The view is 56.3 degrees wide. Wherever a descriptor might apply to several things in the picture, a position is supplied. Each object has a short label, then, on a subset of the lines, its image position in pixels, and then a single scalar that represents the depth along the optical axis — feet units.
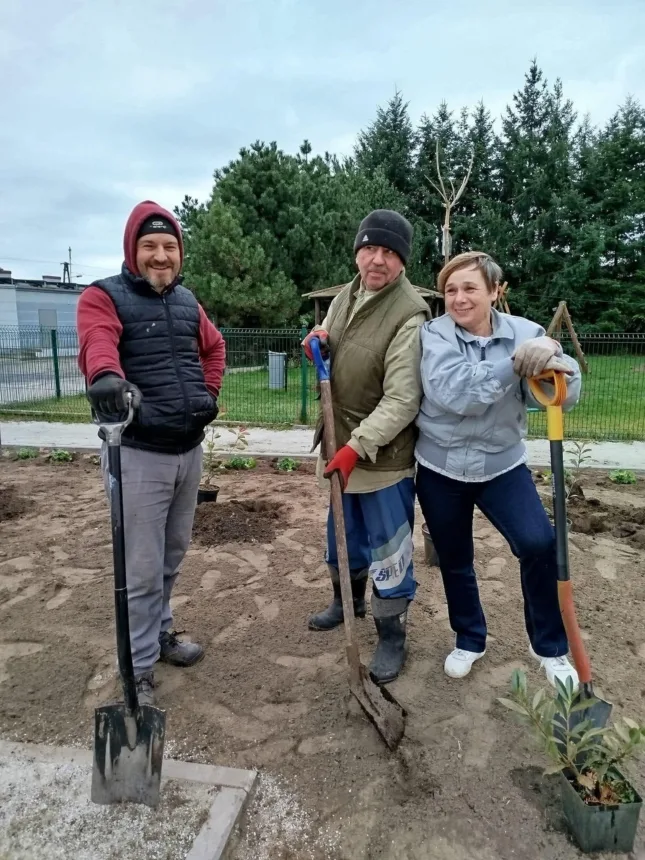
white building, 88.79
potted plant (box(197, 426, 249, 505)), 16.85
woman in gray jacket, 7.36
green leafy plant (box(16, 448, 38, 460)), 23.98
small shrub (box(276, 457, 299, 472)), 21.88
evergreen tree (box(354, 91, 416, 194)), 88.99
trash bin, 35.32
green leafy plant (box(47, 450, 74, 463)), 23.41
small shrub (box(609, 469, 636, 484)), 19.84
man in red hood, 7.45
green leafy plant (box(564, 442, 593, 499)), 17.21
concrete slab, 6.02
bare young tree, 57.34
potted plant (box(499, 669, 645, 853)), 5.95
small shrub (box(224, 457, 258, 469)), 21.97
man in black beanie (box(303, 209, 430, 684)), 7.83
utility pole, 172.92
